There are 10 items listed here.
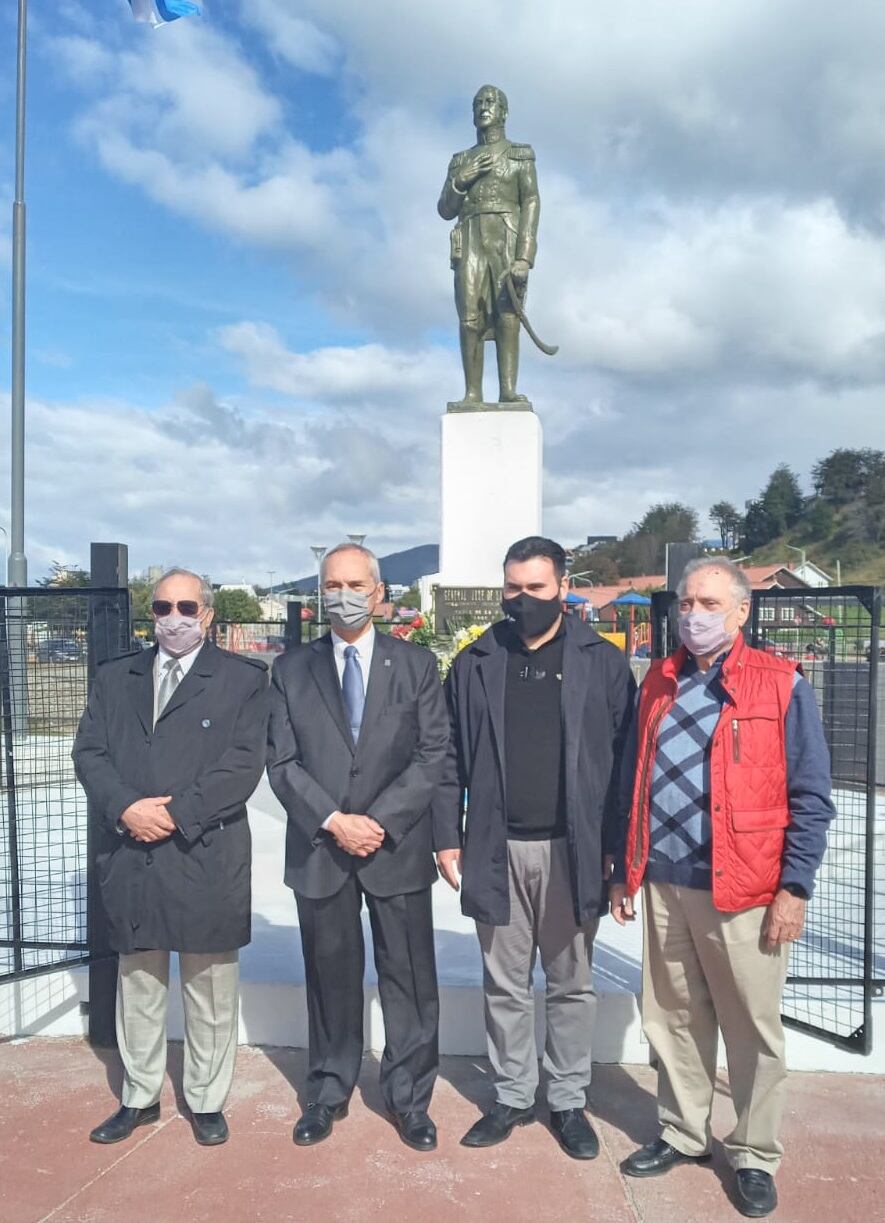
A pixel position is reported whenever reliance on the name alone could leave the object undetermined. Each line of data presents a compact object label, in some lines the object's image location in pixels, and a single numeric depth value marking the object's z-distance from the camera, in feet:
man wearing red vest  9.12
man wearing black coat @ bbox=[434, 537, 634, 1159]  10.23
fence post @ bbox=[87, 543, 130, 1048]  12.57
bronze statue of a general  31.32
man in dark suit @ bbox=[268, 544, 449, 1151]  10.37
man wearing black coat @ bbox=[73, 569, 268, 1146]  10.18
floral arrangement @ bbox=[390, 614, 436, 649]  26.17
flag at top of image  38.55
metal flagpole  39.93
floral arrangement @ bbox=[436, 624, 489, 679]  22.49
